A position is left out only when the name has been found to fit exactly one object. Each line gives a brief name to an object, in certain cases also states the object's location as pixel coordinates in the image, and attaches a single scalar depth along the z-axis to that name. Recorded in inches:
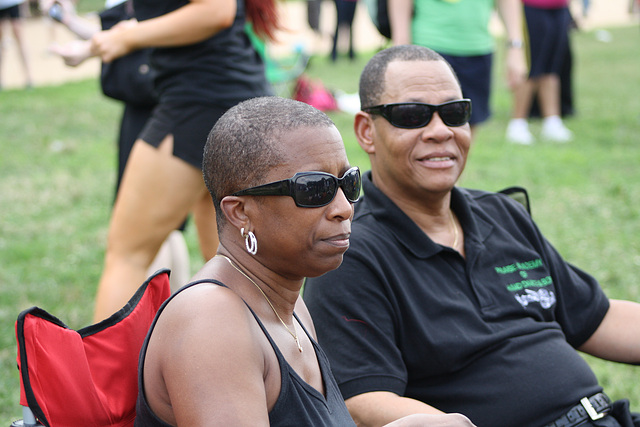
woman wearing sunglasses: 115.3
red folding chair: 132.0
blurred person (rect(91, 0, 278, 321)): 252.4
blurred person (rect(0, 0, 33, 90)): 871.7
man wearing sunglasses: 172.2
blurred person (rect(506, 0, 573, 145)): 686.5
